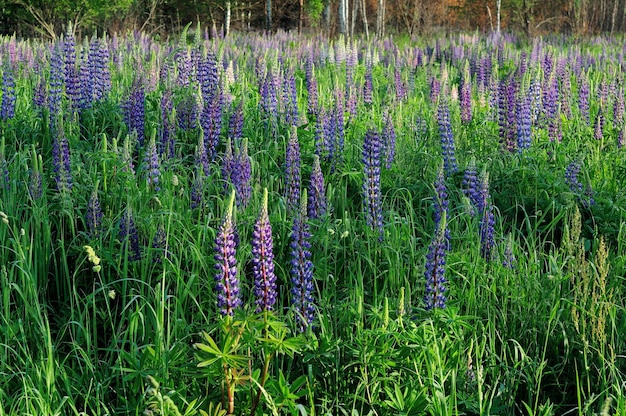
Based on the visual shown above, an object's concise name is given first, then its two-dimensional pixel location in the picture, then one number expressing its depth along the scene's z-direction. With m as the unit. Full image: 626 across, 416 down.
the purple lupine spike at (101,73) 5.89
